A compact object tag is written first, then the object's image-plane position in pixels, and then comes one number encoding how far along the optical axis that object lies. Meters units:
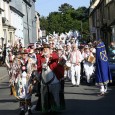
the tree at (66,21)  69.20
